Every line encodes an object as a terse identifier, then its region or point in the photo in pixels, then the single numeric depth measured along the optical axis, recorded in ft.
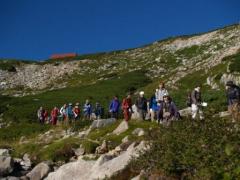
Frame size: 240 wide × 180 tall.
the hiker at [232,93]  58.54
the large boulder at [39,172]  50.63
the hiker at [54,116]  95.90
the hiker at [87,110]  92.62
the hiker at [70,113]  91.97
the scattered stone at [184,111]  64.71
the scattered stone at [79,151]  58.70
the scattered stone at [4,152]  60.64
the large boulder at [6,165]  52.71
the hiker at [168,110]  58.72
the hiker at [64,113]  93.93
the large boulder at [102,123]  74.30
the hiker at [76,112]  90.94
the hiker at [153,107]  69.27
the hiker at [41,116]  102.79
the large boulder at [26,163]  56.40
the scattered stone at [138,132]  56.66
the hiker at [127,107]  71.56
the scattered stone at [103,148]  56.84
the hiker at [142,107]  71.21
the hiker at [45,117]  103.09
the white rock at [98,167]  41.28
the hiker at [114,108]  80.12
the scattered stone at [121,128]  63.73
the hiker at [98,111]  92.70
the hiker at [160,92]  66.76
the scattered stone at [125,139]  56.05
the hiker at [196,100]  61.44
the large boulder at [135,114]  73.47
